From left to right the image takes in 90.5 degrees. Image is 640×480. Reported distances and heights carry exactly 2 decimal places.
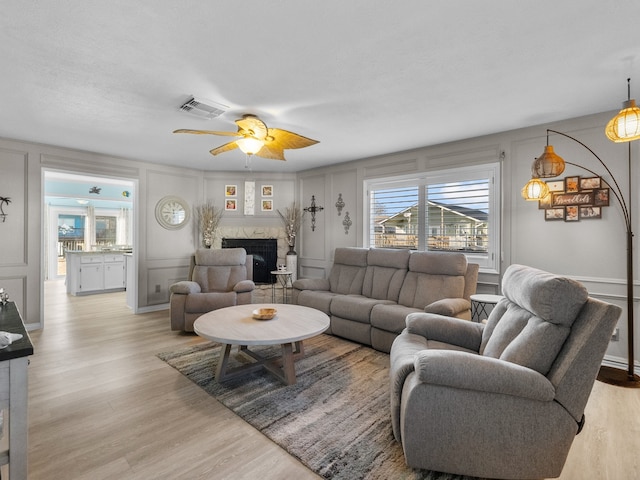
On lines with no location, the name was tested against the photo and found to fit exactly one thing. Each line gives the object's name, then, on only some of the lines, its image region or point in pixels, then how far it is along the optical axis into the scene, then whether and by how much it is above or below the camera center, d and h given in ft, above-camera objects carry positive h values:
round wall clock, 17.54 +1.62
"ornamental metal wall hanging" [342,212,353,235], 17.08 +0.98
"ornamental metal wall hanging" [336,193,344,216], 17.39 +2.03
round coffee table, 8.05 -2.42
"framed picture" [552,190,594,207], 10.27 +1.42
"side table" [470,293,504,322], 11.84 -2.63
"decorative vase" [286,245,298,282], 18.81 -1.16
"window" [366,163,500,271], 12.53 +1.28
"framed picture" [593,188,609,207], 9.94 +1.40
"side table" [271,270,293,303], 16.71 -2.47
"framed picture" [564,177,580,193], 10.45 +1.90
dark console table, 3.97 -2.03
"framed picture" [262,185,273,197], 19.62 +3.12
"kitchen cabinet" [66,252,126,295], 21.48 -2.23
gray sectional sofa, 11.09 -2.01
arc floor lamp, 8.93 +1.21
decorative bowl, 9.63 -2.24
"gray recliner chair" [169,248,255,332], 13.12 -2.06
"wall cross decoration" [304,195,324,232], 18.69 +1.84
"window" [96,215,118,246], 28.68 +0.97
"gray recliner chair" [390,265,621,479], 4.86 -2.44
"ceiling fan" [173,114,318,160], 9.33 +3.18
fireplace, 19.43 -0.75
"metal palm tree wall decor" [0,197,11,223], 13.10 +1.56
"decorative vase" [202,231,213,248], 18.58 +0.10
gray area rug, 5.82 -4.01
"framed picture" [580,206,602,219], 10.12 +0.94
